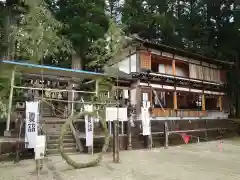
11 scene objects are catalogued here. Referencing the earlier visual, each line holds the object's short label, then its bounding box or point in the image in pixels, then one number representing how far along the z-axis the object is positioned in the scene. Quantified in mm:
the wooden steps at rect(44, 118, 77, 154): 9031
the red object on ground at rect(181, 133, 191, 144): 12922
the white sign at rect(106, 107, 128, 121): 8068
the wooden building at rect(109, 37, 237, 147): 13006
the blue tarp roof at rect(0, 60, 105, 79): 8707
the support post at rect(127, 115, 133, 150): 10722
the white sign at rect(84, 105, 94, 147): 8776
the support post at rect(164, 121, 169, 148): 11965
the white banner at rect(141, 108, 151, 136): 10979
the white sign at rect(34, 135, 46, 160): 5449
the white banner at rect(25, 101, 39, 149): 7488
